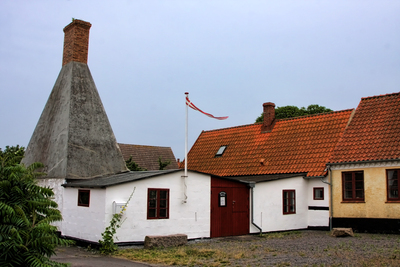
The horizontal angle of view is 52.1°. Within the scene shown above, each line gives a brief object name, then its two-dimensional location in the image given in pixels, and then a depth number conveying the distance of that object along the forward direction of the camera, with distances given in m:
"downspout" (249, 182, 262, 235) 18.69
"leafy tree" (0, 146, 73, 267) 6.78
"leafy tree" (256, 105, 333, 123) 43.62
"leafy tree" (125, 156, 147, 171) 27.31
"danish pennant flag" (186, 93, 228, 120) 16.61
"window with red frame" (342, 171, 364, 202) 19.36
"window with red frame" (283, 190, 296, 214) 20.36
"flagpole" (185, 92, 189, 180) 16.31
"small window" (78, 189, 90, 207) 15.33
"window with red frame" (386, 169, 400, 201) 18.14
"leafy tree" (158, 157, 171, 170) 29.70
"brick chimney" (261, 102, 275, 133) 27.11
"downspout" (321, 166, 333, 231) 20.02
